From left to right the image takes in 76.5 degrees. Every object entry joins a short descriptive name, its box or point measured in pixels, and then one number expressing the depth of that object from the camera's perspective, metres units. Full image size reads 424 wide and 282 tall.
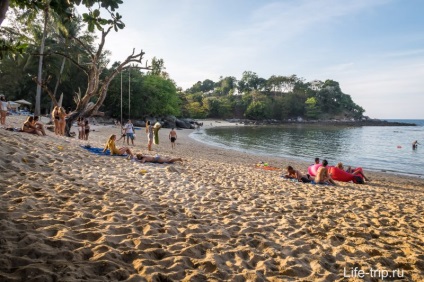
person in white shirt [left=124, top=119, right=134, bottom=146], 16.23
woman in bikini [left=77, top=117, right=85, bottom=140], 16.04
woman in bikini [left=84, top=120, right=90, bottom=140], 16.31
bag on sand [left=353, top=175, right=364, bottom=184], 10.38
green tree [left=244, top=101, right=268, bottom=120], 91.94
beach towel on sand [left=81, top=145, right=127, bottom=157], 9.69
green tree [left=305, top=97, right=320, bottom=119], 99.75
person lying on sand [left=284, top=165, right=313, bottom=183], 9.00
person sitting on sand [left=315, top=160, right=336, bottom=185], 9.02
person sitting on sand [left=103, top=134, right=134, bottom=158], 9.77
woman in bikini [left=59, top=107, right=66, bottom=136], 14.34
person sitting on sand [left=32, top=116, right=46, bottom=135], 11.24
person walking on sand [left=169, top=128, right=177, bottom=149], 17.60
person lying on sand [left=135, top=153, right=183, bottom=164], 9.18
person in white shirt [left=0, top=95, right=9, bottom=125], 13.88
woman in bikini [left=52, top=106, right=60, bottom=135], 14.30
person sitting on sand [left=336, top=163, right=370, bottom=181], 10.71
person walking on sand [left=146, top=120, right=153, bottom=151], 14.80
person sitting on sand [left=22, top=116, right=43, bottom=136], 10.71
